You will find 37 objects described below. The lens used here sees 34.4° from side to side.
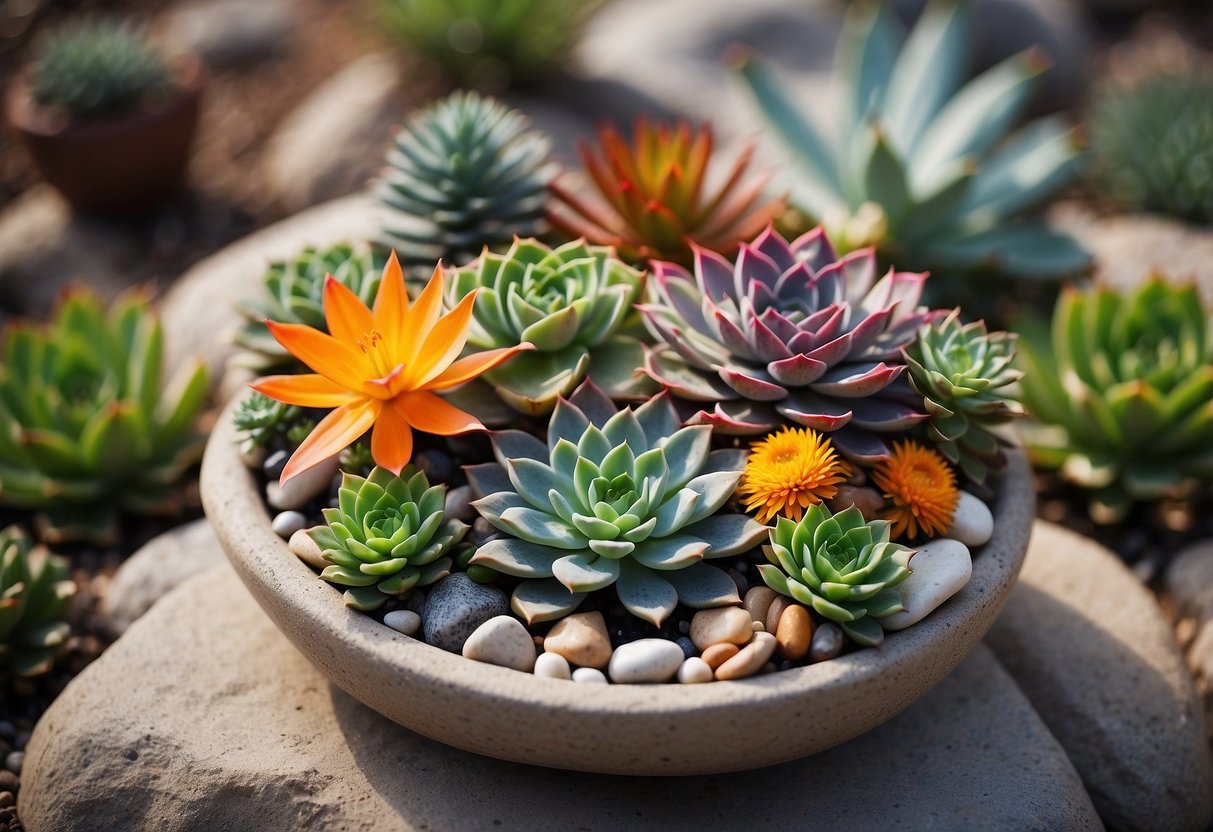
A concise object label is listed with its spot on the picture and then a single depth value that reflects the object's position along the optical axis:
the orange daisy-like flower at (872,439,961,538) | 0.85
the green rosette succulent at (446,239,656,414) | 0.87
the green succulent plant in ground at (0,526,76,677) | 0.94
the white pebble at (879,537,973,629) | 0.82
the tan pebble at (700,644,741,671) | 0.81
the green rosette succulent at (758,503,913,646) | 0.81
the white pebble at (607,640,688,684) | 0.80
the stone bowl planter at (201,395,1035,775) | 0.78
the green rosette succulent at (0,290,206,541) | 1.02
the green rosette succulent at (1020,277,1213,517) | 1.01
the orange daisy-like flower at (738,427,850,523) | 0.84
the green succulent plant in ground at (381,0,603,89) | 1.37
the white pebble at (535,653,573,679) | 0.80
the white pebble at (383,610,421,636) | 0.82
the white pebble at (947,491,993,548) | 0.86
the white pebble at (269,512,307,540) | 0.87
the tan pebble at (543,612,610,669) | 0.81
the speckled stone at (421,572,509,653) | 0.82
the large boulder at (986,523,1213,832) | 0.90
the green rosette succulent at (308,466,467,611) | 0.82
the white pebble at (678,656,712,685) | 0.80
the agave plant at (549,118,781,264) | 0.97
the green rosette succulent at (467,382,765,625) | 0.81
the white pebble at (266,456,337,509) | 0.89
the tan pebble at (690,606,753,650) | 0.81
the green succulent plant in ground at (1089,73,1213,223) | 1.20
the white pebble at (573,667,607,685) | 0.80
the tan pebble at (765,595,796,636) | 0.82
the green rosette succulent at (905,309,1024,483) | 0.86
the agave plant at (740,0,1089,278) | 1.09
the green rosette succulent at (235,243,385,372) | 0.92
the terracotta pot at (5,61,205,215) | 1.26
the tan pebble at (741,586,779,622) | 0.83
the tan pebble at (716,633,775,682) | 0.80
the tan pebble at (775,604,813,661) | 0.81
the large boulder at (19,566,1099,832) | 0.85
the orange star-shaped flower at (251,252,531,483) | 0.85
